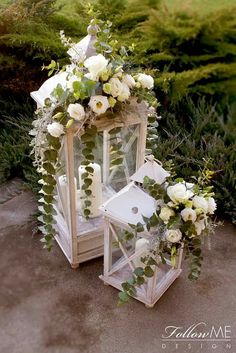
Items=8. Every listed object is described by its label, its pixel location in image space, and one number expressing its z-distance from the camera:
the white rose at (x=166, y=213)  1.47
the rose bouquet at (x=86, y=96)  1.50
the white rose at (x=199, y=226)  1.50
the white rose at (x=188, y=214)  1.46
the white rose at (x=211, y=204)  1.51
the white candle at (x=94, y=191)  1.87
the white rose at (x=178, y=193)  1.46
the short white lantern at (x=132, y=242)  1.58
